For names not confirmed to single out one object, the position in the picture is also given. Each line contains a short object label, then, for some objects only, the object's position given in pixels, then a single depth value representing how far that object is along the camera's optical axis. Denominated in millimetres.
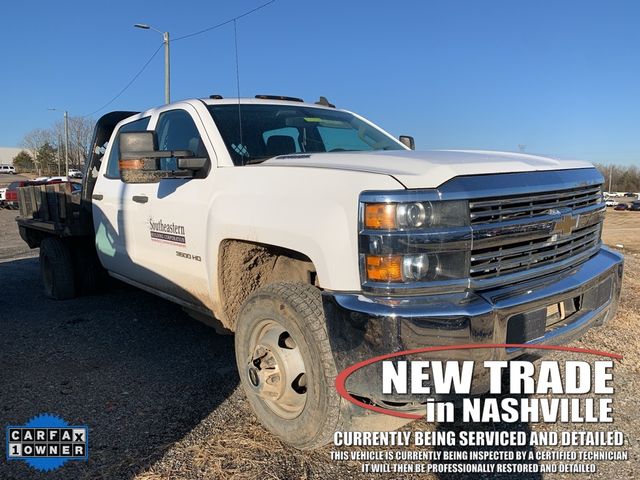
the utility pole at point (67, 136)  44028
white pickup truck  2330
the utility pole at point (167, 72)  16270
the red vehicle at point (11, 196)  25562
